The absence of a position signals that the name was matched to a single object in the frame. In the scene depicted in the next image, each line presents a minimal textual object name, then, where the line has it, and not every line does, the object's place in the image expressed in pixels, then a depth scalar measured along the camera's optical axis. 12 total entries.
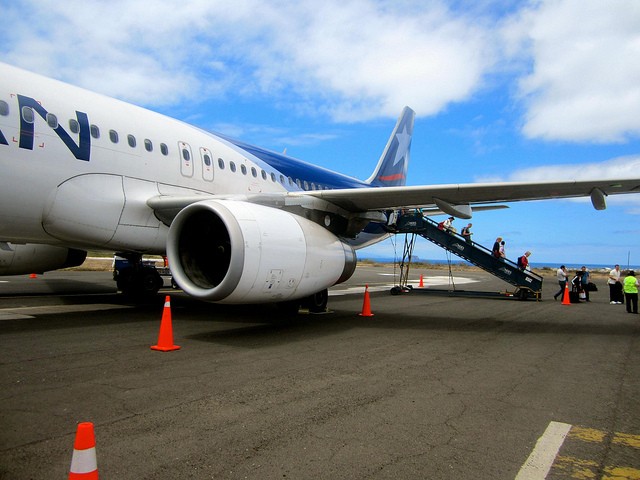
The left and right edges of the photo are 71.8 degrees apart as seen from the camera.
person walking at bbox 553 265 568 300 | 15.73
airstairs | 15.82
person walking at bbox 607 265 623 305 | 15.49
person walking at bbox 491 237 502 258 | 16.39
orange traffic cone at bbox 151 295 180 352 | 5.49
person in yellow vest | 12.51
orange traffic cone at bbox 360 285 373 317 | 9.51
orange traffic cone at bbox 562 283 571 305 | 14.59
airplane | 6.29
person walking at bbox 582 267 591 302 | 16.53
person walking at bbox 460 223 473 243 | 16.96
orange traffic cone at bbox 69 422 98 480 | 1.77
